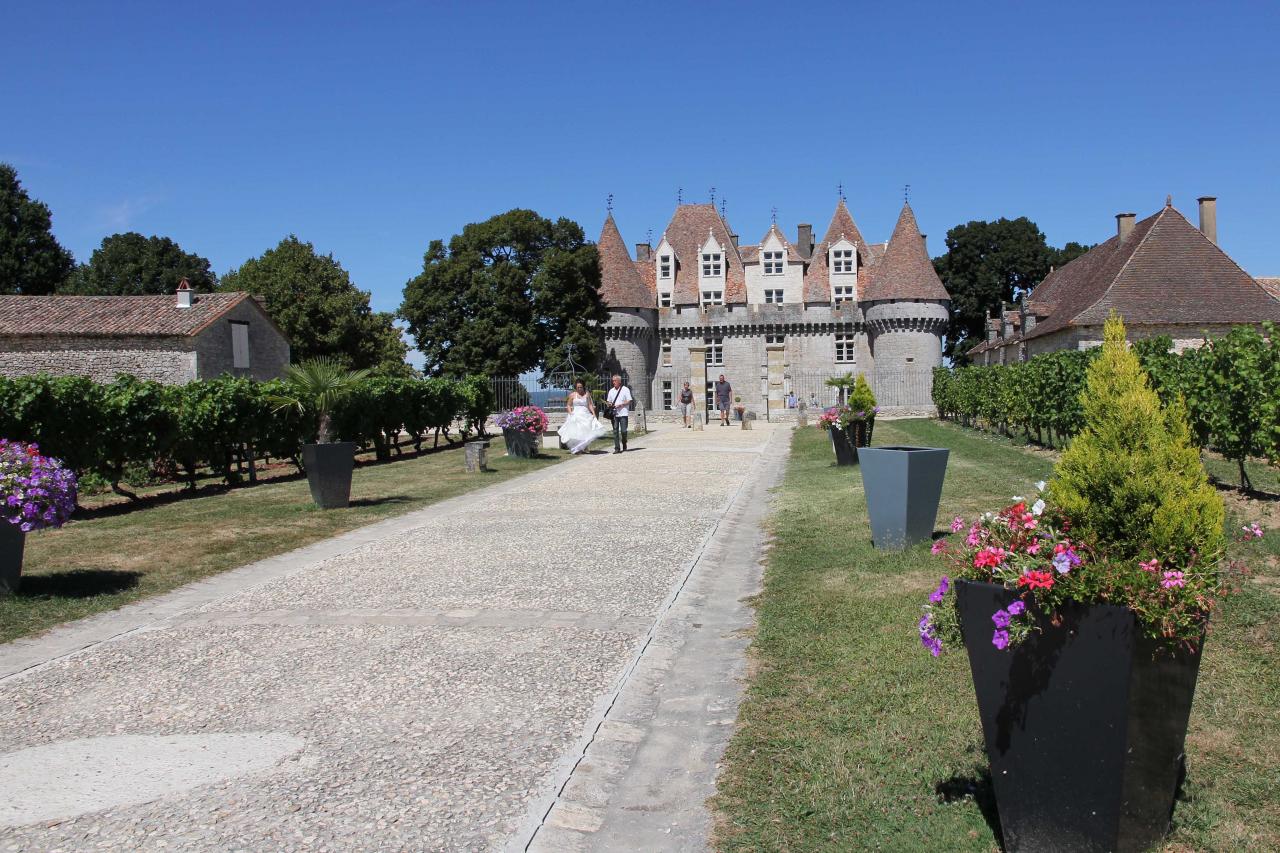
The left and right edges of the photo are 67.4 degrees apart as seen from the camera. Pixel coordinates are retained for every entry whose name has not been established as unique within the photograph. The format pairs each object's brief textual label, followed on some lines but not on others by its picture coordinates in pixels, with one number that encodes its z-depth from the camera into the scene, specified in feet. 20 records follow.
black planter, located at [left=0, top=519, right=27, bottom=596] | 23.82
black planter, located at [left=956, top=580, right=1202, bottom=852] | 9.41
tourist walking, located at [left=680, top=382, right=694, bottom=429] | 130.62
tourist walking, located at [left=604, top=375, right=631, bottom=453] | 73.56
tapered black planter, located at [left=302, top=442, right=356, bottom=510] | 41.04
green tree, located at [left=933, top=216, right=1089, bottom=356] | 206.49
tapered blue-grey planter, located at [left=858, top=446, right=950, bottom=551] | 27.25
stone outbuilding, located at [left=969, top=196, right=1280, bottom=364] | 111.96
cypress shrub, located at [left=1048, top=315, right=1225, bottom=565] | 10.09
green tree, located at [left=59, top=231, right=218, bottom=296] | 193.47
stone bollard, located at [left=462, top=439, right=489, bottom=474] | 60.54
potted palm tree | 41.19
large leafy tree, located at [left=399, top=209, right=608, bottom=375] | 153.69
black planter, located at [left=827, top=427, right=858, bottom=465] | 55.01
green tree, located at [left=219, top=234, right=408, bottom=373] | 170.19
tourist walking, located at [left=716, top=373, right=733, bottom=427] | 126.72
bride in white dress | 73.79
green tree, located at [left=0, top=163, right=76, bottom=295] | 170.91
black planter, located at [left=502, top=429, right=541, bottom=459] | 69.92
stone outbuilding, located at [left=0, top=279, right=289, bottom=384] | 120.06
